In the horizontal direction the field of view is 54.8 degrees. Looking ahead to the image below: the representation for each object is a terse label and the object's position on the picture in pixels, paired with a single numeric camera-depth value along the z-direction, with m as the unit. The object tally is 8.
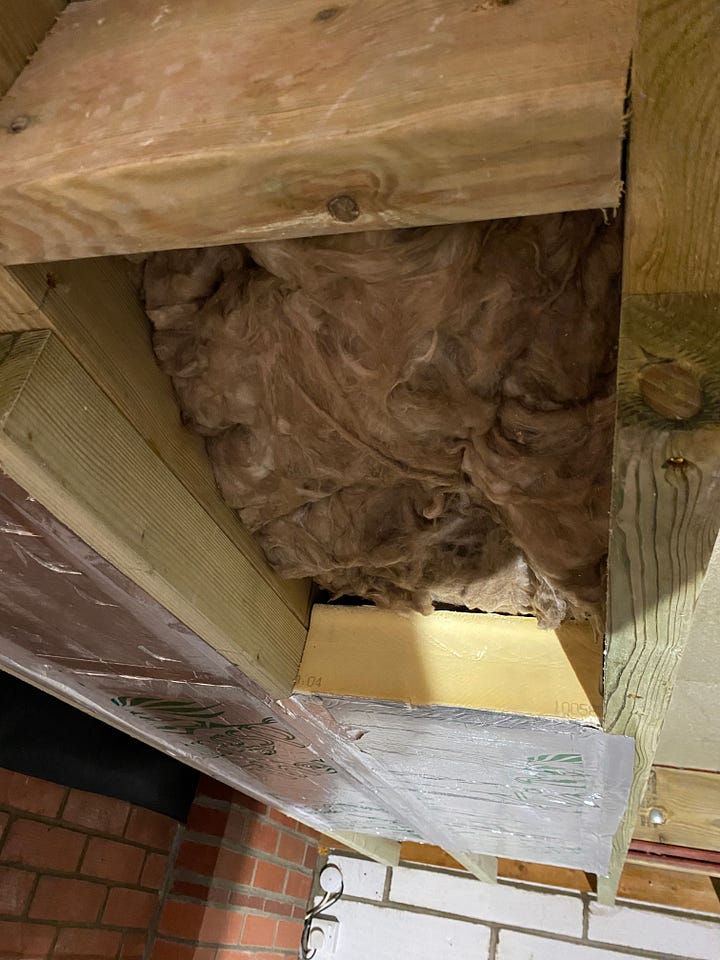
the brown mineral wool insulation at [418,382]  0.58
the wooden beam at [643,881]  3.08
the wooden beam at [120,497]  0.60
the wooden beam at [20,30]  0.51
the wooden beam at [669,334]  0.37
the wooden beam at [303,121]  0.39
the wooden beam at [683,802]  1.97
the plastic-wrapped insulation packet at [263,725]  0.81
